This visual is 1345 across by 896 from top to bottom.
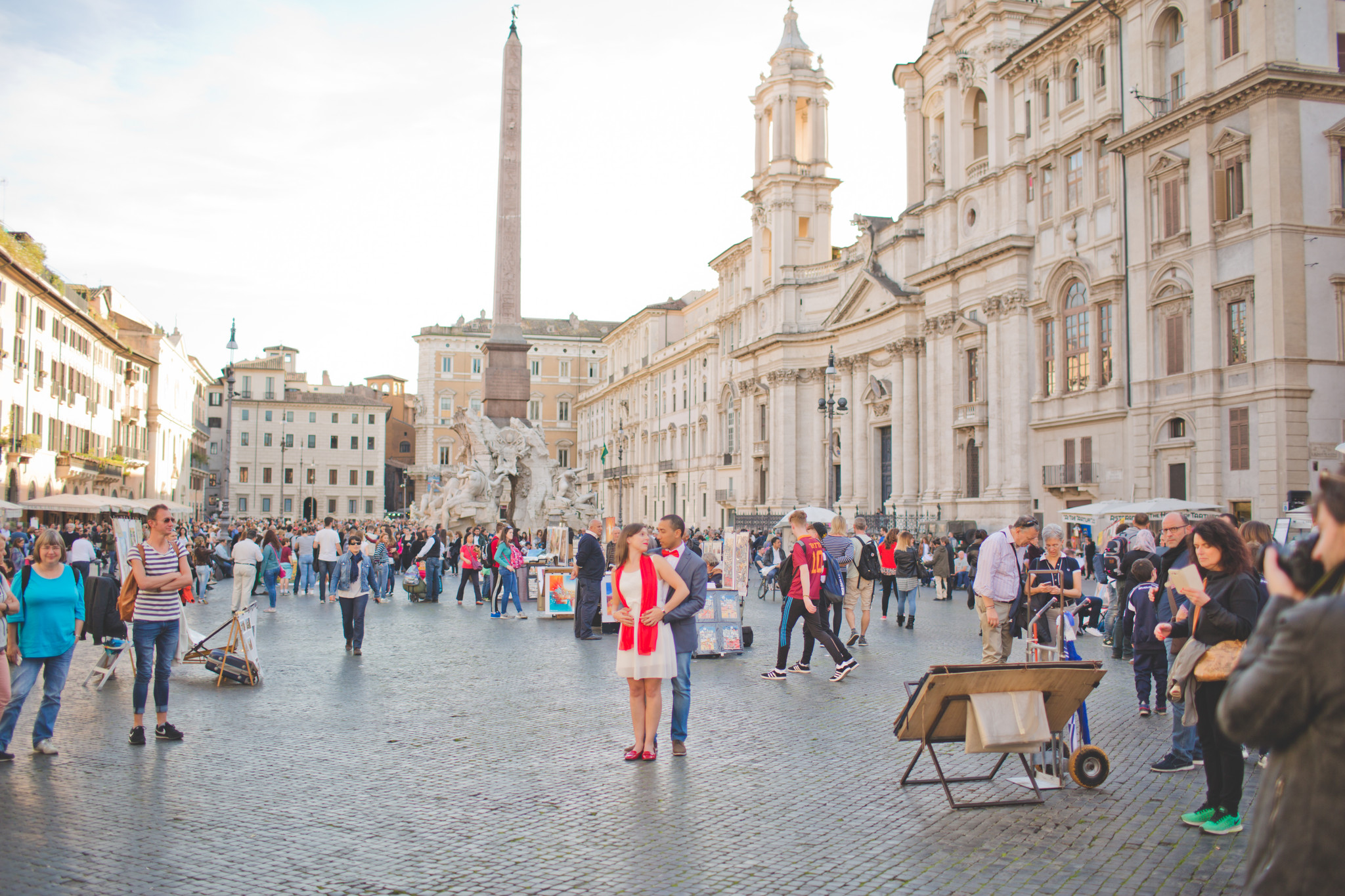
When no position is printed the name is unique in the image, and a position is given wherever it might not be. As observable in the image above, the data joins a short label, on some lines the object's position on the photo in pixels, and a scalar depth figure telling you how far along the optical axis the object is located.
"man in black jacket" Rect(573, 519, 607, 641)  14.62
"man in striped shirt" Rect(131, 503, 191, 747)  7.46
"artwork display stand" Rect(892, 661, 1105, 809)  5.86
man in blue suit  7.29
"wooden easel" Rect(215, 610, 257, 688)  10.13
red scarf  7.12
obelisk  33.34
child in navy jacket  8.20
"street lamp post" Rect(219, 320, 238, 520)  35.47
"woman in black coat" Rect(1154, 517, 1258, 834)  5.41
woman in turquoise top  7.04
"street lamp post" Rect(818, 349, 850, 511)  32.09
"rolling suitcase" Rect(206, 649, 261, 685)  10.09
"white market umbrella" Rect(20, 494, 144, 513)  30.67
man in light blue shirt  8.41
